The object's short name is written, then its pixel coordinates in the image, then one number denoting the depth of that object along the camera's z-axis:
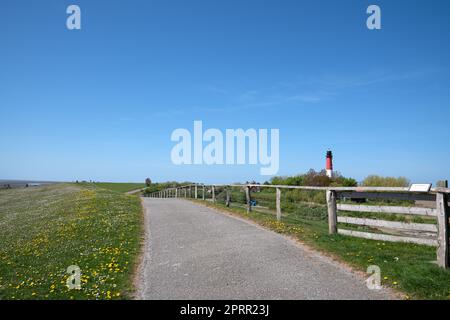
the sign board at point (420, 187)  8.62
